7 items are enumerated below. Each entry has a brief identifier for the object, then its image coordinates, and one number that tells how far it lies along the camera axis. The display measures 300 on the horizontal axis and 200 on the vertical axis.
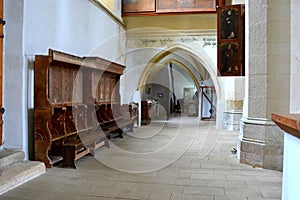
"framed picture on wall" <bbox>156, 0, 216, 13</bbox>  7.95
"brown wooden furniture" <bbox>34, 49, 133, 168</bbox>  3.72
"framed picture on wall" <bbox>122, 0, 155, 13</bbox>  8.20
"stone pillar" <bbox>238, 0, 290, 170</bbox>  3.89
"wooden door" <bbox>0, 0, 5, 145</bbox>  3.61
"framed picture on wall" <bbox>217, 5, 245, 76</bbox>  4.82
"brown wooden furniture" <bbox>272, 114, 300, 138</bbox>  1.15
